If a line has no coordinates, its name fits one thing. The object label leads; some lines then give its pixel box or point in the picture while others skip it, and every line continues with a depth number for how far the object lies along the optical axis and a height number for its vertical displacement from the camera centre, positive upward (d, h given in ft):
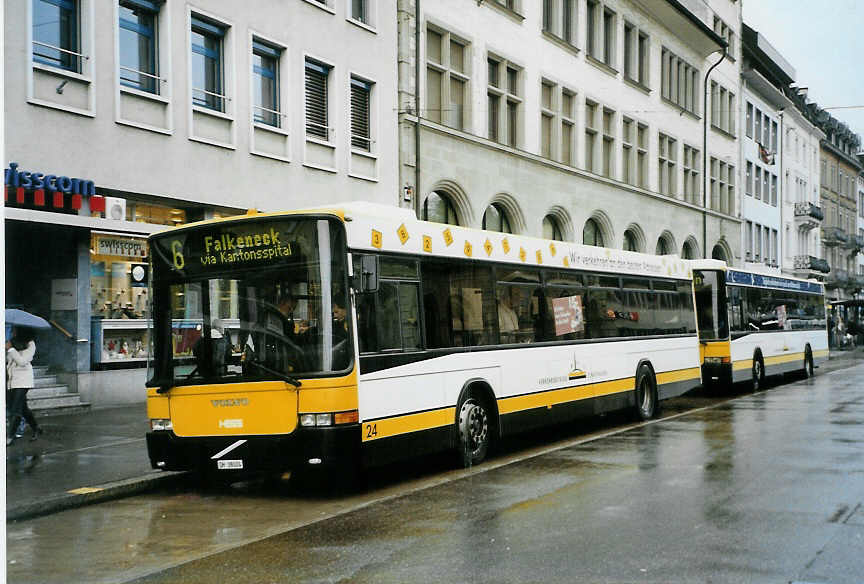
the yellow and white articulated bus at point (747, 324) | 76.23 -0.64
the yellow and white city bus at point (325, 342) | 31.45 -0.60
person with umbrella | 44.37 -2.06
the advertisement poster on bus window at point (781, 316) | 89.76 +0.01
